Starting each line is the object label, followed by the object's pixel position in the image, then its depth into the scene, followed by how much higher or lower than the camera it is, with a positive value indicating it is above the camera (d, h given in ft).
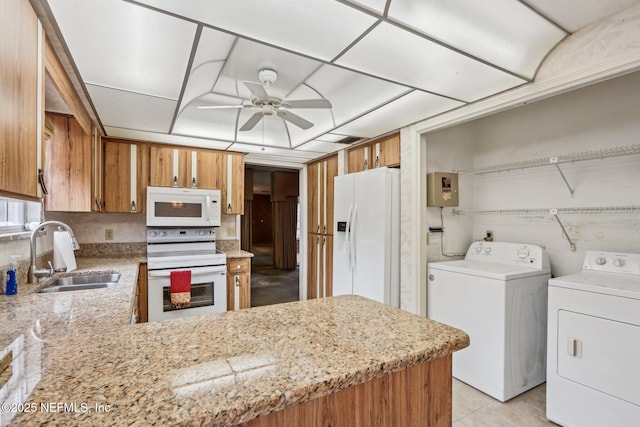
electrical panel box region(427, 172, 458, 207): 9.30 +0.74
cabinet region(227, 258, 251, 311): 11.76 -2.73
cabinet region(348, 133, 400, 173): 10.03 +2.11
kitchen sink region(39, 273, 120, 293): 6.88 -1.67
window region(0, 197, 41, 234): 6.68 -0.04
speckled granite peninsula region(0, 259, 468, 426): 1.96 -1.24
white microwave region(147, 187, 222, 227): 10.90 +0.23
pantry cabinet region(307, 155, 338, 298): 13.28 -0.57
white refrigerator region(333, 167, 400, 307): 9.29 -0.71
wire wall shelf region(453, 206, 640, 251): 7.16 +0.05
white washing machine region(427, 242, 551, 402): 7.39 -2.63
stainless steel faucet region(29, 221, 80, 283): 6.27 -1.13
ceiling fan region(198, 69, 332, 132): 6.65 +2.53
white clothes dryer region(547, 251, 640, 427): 5.65 -2.67
